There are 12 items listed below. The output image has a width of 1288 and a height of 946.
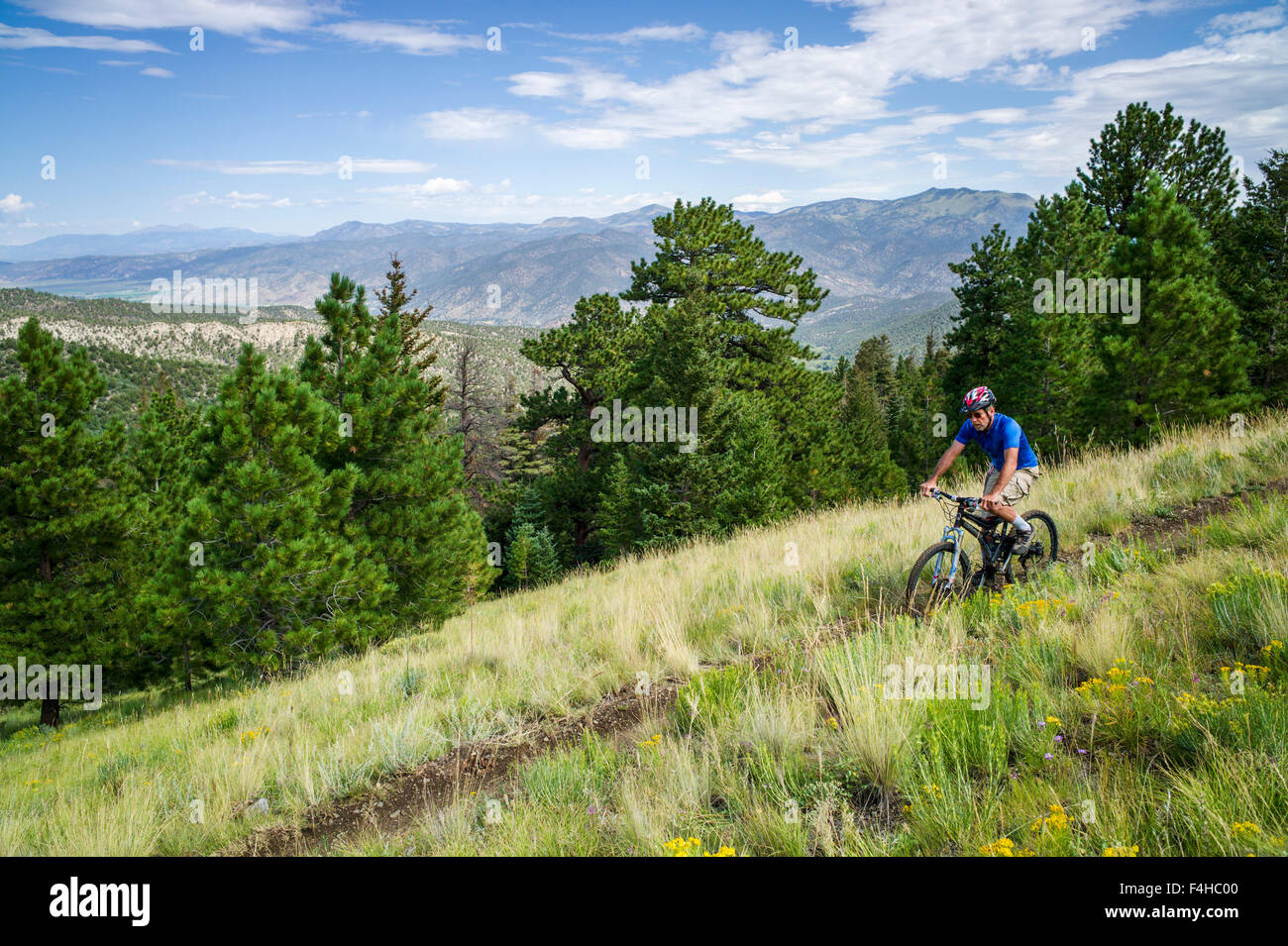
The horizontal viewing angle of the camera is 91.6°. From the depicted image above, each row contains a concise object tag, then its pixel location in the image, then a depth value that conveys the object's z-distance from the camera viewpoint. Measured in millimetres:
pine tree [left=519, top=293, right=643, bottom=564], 31797
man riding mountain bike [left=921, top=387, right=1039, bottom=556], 5617
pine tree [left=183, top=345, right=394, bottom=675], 11781
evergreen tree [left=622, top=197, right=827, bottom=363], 31391
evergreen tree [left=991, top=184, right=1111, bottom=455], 30156
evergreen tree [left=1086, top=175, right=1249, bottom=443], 25031
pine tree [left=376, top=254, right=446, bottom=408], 32844
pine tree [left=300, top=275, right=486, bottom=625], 15758
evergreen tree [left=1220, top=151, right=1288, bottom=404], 28359
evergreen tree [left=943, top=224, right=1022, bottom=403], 34062
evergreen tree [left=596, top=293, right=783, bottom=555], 24703
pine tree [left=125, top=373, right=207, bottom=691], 12281
